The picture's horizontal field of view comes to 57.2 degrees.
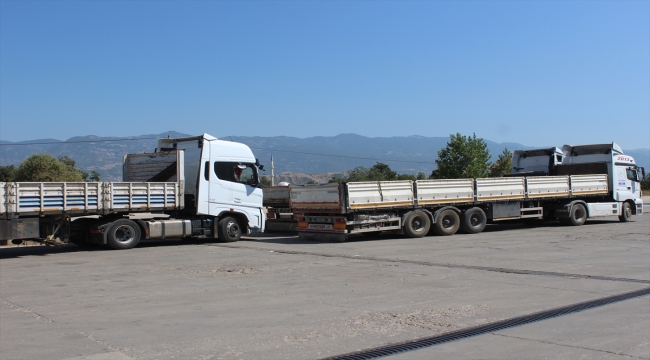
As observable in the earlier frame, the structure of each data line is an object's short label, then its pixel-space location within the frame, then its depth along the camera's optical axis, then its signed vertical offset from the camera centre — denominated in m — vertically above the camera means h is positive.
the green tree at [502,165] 84.31 +5.00
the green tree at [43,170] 47.19 +3.31
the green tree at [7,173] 50.87 +3.41
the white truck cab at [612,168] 26.83 +1.31
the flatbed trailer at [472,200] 19.52 +0.01
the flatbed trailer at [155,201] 15.75 +0.22
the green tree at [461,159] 70.94 +5.03
